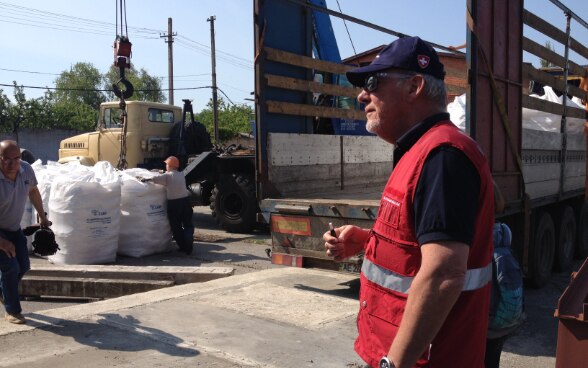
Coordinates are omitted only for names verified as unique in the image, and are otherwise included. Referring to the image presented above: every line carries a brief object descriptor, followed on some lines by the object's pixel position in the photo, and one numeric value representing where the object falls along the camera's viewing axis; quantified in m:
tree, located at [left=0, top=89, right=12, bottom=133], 41.42
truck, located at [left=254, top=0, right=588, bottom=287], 5.62
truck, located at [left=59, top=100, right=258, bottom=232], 11.76
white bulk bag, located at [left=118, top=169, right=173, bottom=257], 9.20
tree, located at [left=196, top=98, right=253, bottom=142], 39.19
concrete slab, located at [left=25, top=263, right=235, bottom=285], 7.13
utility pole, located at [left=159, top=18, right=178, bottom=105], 38.00
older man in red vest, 1.65
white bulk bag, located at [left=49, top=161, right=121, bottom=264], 8.32
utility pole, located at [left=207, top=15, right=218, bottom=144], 34.89
